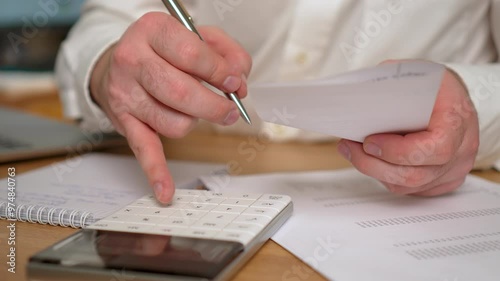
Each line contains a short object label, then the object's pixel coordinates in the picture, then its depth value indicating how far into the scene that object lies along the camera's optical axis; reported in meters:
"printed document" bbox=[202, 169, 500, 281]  0.64
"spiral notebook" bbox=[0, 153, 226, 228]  0.74
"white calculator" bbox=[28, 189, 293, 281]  0.61
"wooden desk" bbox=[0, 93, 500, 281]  0.65
